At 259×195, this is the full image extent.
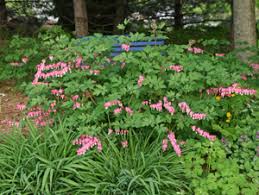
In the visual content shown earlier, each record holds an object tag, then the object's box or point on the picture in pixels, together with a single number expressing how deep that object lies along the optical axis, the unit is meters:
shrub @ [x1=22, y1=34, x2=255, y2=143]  3.28
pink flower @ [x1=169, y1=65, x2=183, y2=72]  3.58
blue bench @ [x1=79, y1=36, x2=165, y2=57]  4.45
